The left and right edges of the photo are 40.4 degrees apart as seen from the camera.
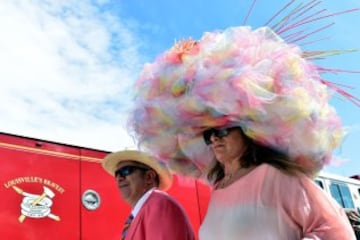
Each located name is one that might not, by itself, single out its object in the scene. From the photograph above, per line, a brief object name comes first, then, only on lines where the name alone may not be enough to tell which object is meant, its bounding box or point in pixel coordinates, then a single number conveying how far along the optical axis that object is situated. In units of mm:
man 1945
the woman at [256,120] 1479
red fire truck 3303
